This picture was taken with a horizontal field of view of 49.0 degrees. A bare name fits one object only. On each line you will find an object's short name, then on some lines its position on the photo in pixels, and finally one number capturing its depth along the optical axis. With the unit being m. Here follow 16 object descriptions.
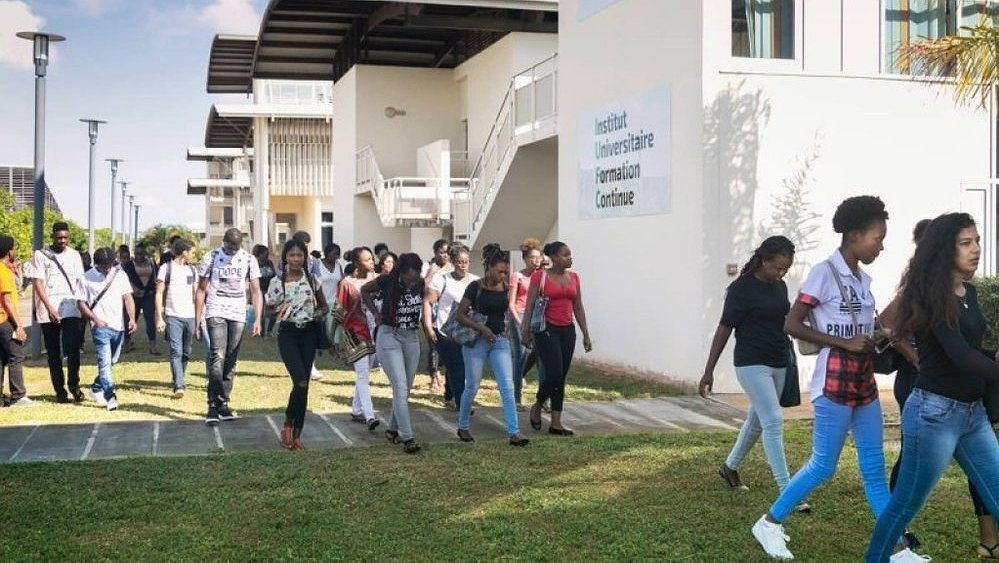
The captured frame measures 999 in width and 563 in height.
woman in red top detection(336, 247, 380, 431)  9.78
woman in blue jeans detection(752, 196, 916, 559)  5.46
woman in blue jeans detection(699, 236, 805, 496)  6.69
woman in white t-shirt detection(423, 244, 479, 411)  10.32
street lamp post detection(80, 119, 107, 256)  30.80
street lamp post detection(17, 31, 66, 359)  17.62
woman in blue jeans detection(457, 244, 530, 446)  9.18
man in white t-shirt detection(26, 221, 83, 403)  11.98
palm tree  10.79
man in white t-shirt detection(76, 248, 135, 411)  11.52
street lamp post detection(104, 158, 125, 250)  42.35
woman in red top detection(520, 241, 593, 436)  9.73
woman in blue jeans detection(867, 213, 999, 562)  4.64
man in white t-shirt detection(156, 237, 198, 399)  12.35
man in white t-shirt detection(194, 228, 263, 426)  10.41
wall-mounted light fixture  28.56
